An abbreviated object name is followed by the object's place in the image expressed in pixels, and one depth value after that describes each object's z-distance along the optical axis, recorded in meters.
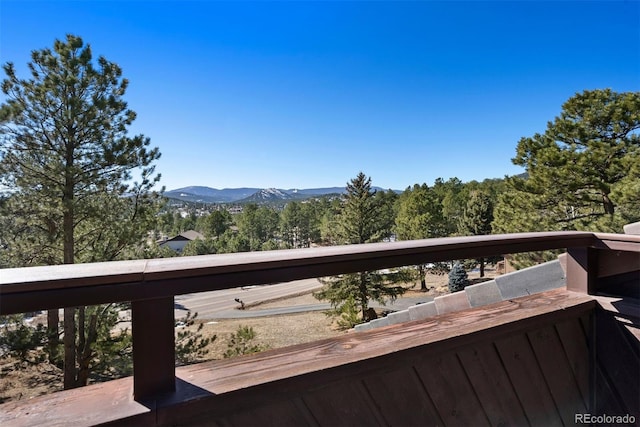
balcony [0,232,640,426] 0.57
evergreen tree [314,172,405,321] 12.93
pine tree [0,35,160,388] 5.18
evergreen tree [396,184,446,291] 19.70
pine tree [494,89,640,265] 7.82
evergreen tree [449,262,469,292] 13.84
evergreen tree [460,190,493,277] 19.36
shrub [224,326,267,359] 8.00
